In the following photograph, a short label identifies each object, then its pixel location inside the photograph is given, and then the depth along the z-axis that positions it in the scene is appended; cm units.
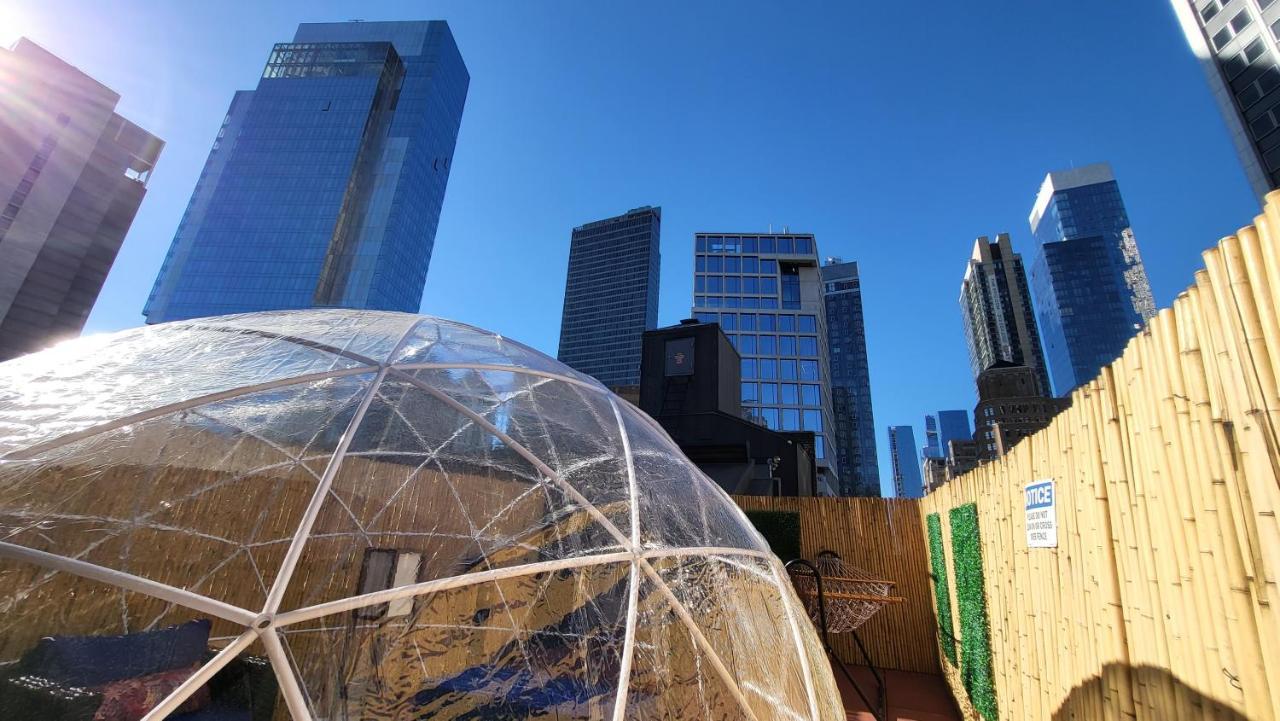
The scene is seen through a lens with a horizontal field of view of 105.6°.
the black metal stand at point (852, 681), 434
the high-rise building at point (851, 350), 9556
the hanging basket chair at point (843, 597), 463
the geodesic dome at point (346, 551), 138
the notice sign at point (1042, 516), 288
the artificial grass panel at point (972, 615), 427
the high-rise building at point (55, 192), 2964
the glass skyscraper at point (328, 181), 5706
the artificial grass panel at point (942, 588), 592
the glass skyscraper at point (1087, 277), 8938
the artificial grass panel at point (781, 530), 810
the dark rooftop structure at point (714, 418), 1329
